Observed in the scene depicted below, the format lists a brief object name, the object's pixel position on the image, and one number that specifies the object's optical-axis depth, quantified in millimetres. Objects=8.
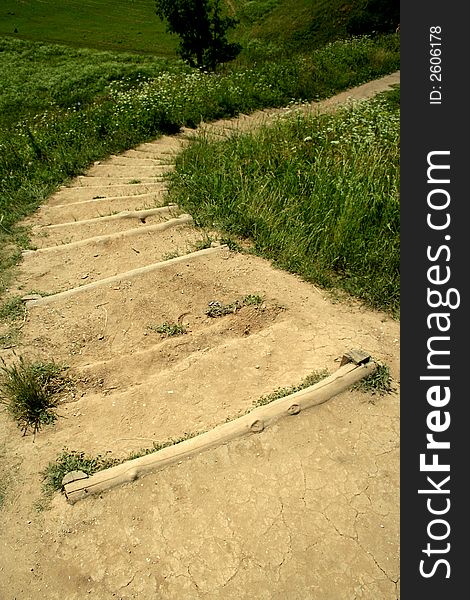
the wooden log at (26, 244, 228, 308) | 4798
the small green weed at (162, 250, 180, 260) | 5359
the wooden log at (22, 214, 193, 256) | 5770
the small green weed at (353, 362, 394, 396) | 3672
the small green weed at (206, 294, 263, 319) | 4641
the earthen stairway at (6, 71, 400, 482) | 3660
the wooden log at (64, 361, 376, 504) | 3033
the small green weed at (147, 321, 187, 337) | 4438
